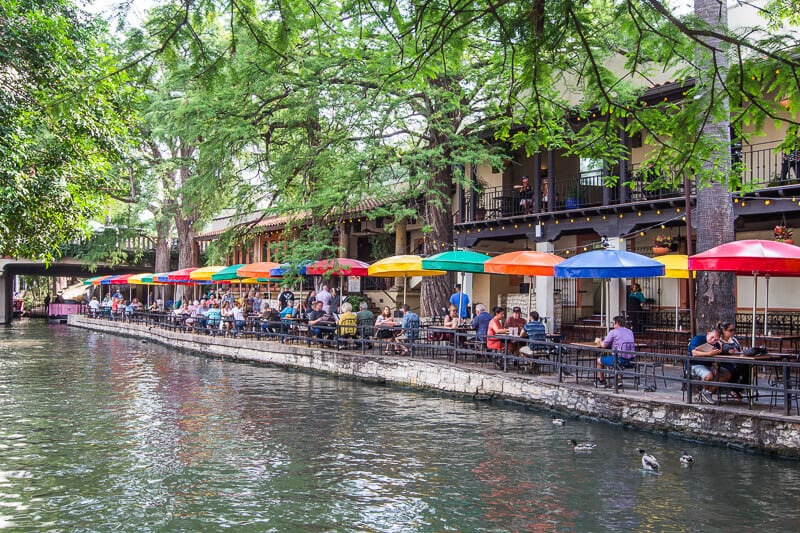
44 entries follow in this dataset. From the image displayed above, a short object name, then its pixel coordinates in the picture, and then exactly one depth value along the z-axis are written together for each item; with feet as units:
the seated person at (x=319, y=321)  63.41
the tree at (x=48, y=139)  43.73
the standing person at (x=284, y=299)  84.20
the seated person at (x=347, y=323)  61.57
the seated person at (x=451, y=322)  55.06
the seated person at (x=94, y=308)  140.26
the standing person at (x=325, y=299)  69.62
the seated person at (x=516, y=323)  48.96
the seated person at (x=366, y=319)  61.94
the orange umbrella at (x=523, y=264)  48.83
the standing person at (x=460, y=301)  61.67
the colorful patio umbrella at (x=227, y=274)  80.76
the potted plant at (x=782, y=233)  54.19
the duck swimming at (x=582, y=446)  32.27
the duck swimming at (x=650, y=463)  28.99
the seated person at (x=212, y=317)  82.38
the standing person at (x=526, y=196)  74.08
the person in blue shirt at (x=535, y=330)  46.72
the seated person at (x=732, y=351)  35.47
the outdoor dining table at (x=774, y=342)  47.51
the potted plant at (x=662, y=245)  62.28
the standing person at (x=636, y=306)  62.69
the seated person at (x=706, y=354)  35.35
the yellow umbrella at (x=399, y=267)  56.90
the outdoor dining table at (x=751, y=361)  32.09
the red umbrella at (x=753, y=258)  36.81
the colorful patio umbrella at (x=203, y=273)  89.76
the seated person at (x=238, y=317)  77.61
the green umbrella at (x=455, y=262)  53.83
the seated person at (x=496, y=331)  47.96
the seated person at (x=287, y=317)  68.80
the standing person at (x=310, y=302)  71.67
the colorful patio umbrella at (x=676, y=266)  51.21
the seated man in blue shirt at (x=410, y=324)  55.36
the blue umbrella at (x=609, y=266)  42.93
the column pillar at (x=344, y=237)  108.10
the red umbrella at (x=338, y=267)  65.72
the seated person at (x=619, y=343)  41.09
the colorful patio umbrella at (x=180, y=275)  100.65
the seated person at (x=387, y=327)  56.80
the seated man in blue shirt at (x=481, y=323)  50.72
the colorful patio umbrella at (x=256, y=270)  74.58
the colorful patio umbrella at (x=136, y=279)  120.47
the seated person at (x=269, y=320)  71.15
